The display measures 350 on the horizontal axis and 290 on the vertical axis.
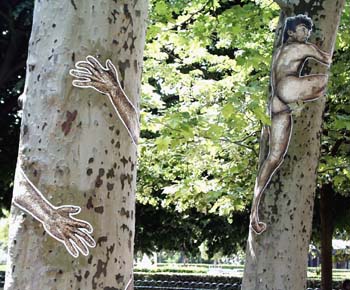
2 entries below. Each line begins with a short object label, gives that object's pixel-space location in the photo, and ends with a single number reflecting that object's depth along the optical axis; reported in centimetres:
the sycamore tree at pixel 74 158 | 323
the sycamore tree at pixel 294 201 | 788
